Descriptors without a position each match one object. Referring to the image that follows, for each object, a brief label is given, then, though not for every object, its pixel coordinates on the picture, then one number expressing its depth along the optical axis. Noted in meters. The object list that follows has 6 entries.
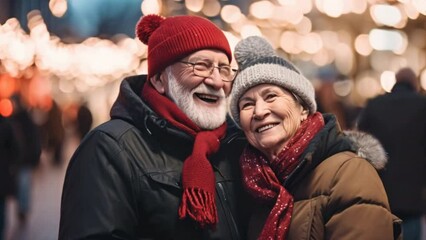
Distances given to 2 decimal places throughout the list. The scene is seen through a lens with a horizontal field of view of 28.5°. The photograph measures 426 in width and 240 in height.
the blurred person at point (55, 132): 22.22
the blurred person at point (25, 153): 11.79
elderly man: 3.73
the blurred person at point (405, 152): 7.37
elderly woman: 3.44
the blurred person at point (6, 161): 8.89
